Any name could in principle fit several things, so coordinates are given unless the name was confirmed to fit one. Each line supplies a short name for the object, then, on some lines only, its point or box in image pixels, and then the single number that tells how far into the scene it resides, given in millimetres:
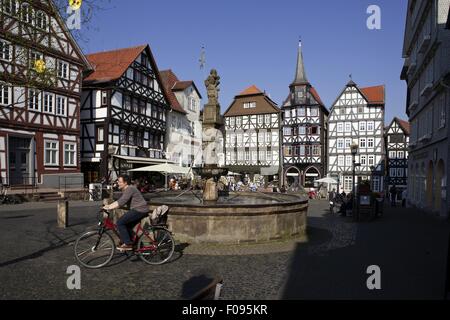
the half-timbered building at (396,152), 54469
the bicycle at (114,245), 7449
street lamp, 17519
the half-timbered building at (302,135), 54375
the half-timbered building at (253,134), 56062
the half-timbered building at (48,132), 24641
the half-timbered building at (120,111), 33062
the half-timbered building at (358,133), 51375
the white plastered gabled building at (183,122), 44312
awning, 34541
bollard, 12652
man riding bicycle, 7641
